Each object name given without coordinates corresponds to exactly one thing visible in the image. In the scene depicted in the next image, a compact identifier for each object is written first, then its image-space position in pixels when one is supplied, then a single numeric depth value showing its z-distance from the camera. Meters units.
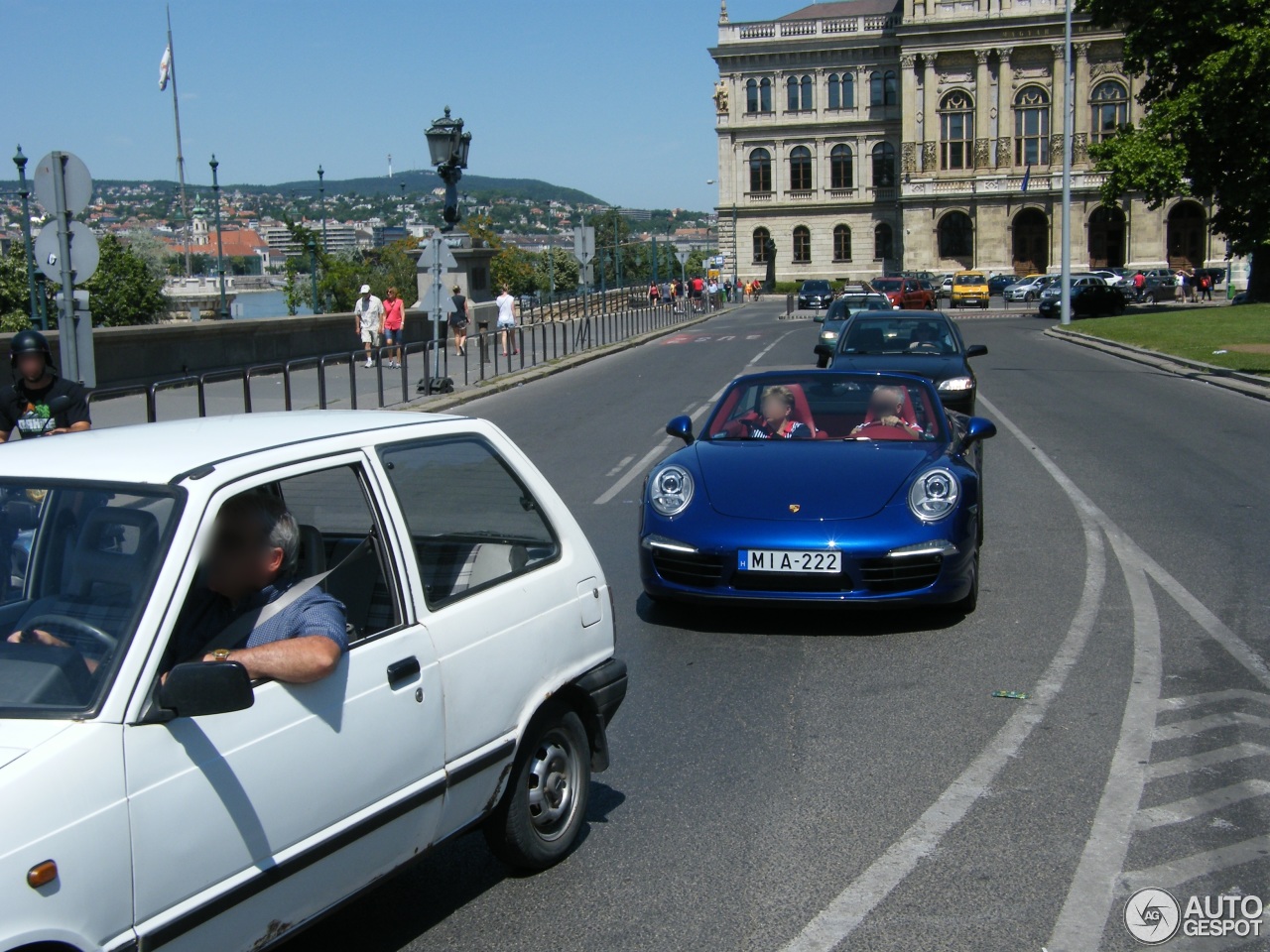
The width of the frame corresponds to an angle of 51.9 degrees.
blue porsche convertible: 6.85
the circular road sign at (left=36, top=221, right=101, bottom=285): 10.88
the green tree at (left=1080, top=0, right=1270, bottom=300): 40.34
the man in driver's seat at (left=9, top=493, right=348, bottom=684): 3.14
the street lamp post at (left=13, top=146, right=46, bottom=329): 26.16
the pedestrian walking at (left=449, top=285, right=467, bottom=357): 29.38
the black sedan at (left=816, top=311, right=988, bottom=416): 14.85
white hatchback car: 2.66
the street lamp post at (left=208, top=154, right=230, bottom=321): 41.08
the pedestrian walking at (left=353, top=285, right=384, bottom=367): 28.14
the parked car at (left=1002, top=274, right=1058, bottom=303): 67.44
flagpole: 58.12
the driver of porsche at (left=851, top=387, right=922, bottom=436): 8.44
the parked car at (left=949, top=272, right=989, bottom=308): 65.06
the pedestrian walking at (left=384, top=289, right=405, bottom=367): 28.88
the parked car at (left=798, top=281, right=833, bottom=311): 67.25
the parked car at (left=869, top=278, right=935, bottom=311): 51.50
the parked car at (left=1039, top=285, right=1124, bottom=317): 50.78
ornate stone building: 87.25
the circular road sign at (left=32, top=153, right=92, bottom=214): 10.78
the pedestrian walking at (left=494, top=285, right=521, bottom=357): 29.92
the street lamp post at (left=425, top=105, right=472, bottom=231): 26.44
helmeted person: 7.86
